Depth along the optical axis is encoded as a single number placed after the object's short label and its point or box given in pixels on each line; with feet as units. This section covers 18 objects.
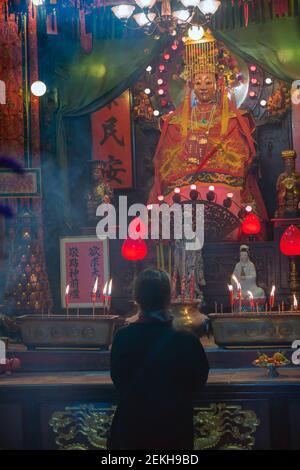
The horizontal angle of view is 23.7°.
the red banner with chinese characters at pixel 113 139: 28.89
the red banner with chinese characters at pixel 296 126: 27.84
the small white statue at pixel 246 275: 21.93
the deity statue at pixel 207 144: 28.27
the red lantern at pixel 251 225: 25.08
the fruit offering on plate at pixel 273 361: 13.71
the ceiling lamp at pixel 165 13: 18.62
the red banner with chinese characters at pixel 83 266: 24.21
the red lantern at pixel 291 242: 22.84
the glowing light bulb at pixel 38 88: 24.58
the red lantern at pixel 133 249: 22.91
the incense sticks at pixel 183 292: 17.52
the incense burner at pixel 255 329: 15.64
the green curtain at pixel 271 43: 21.22
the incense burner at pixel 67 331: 16.43
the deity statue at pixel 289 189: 25.23
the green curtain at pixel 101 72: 22.89
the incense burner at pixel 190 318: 16.89
